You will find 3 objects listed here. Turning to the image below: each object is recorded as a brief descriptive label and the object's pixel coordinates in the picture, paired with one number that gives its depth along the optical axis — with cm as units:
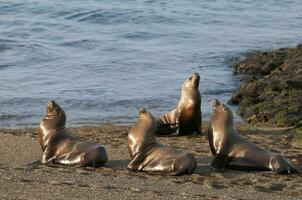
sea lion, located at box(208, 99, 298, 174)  1898
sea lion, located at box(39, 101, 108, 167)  1922
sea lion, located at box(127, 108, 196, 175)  1845
